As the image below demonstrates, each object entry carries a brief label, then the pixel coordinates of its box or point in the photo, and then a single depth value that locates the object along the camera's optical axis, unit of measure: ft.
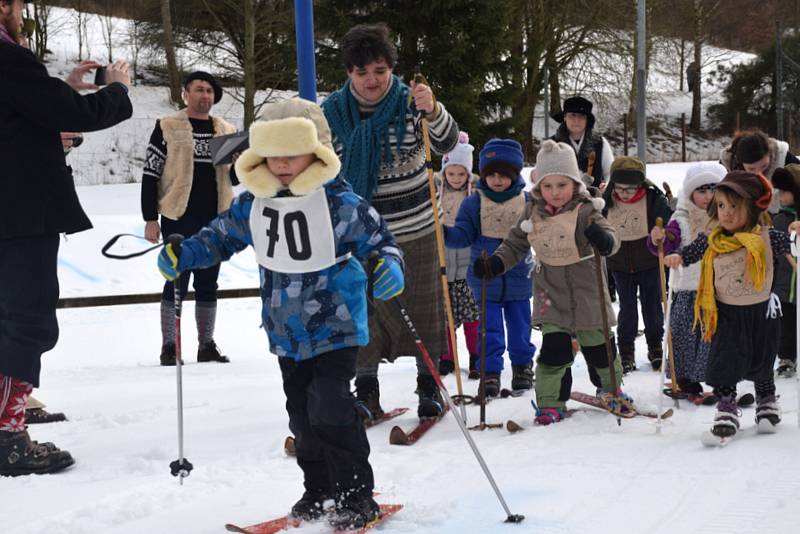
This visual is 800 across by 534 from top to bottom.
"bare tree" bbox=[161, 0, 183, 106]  85.10
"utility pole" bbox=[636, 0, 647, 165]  55.47
